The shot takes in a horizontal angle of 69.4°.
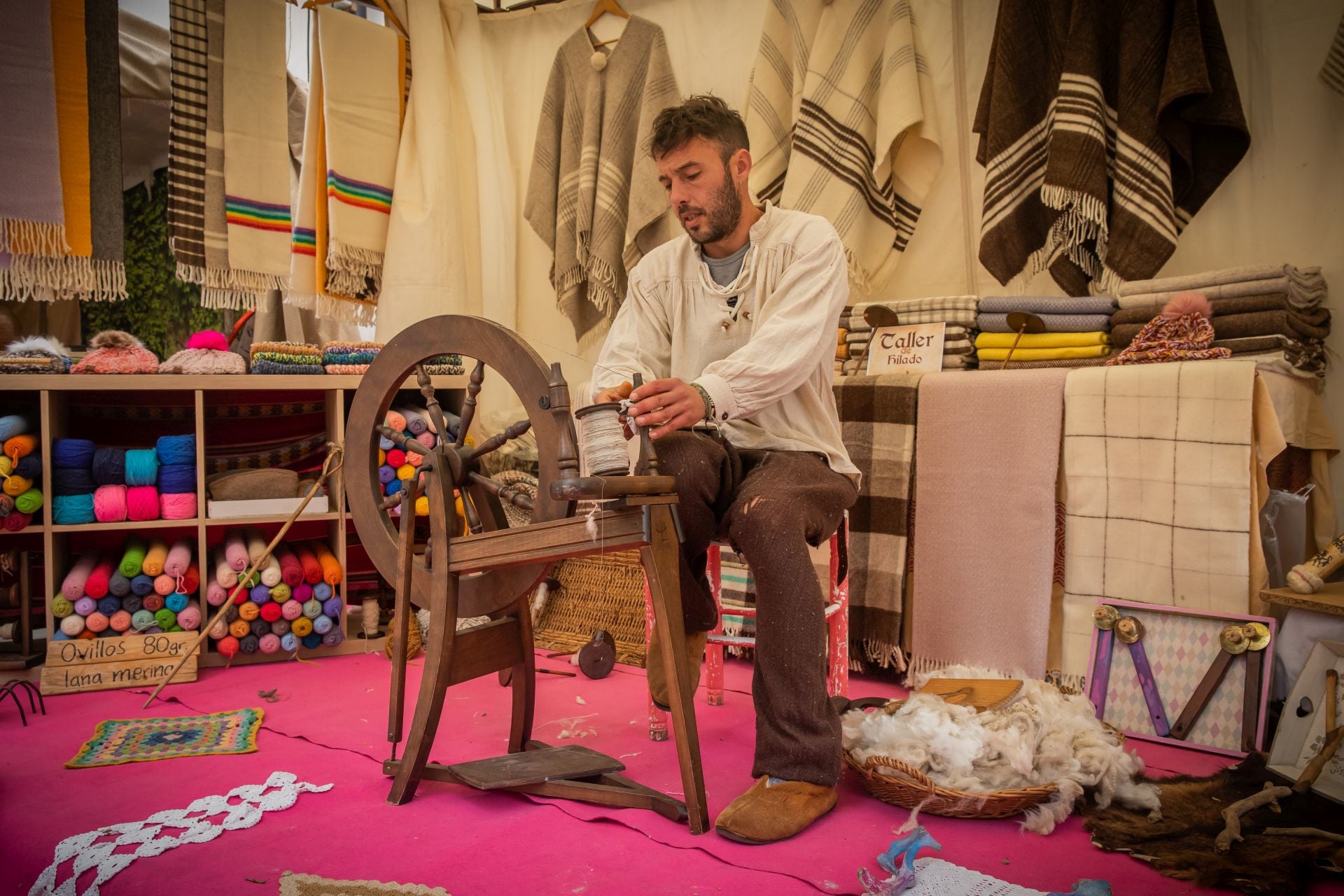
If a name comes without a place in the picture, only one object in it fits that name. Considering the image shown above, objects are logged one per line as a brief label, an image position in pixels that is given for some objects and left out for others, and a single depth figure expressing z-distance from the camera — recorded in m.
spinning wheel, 1.97
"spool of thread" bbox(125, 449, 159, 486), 3.40
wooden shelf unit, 3.29
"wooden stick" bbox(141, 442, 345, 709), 3.24
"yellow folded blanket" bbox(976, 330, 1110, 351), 3.03
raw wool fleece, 2.09
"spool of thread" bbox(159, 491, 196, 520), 3.43
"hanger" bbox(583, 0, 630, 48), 4.21
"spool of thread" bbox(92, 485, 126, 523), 3.34
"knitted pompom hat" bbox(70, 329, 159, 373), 3.34
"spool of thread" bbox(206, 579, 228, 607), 3.41
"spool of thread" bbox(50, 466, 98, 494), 3.33
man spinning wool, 2.05
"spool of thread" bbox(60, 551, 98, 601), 3.26
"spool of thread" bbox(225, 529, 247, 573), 3.43
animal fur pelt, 1.76
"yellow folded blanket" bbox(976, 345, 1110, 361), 3.02
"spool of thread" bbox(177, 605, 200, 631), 3.38
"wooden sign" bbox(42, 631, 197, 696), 3.17
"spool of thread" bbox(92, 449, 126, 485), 3.37
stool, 2.65
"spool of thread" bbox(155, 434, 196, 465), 3.45
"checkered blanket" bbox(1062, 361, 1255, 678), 2.60
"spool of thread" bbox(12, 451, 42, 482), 3.25
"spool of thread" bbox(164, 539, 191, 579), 3.35
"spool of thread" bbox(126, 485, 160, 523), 3.38
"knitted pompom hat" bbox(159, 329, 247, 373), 3.44
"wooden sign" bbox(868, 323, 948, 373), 3.25
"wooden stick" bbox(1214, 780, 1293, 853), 1.88
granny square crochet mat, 2.50
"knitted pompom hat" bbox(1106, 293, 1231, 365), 2.76
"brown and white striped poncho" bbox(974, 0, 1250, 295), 2.94
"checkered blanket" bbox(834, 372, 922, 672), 3.16
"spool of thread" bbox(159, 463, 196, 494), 3.45
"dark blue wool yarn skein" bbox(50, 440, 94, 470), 3.33
